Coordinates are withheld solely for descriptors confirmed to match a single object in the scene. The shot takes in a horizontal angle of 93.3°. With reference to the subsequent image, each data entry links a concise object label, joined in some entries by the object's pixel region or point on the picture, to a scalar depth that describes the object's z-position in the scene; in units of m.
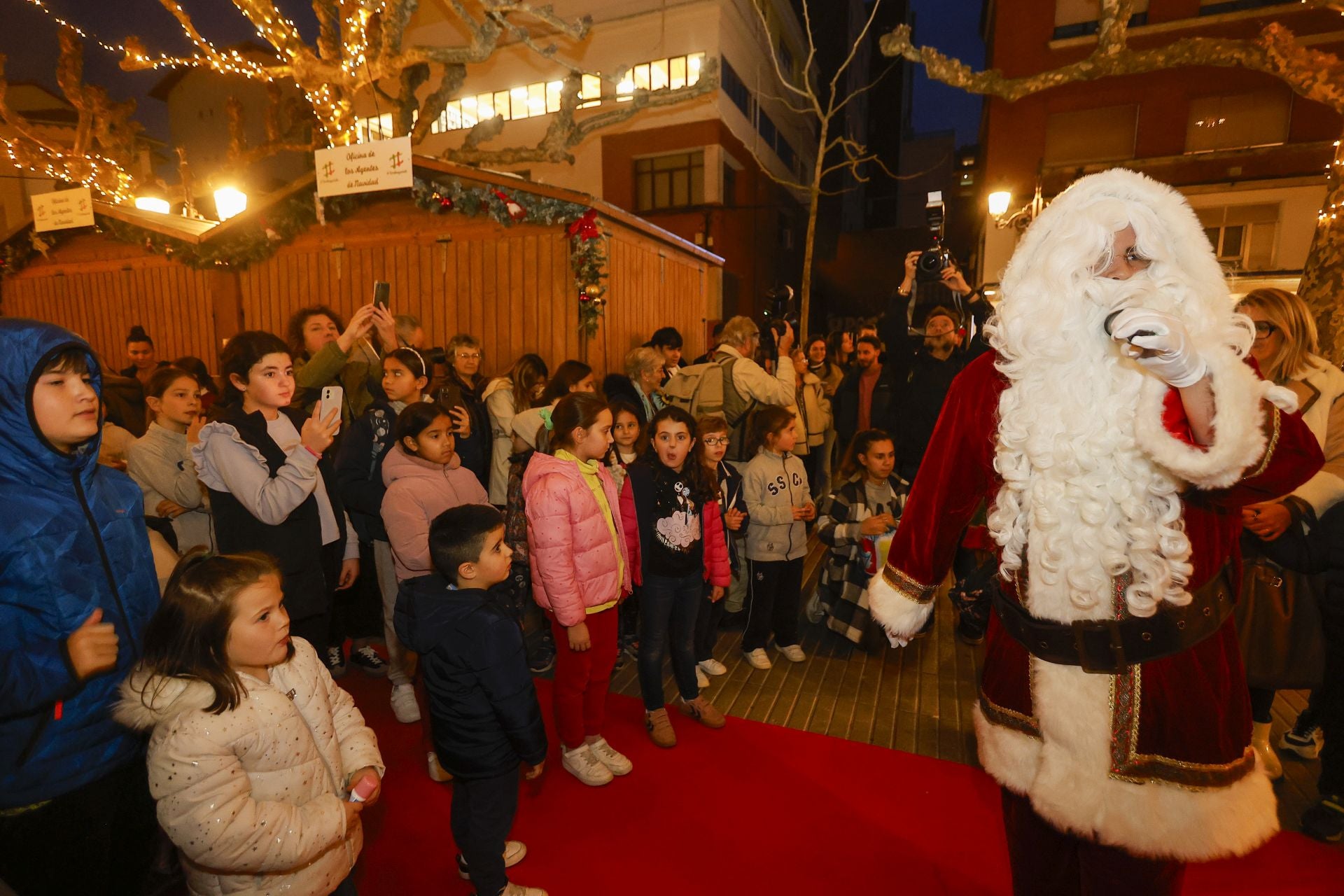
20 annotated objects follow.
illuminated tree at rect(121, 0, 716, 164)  8.88
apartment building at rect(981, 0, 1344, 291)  13.56
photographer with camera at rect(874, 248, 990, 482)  4.41
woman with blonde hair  2.74
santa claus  1.40
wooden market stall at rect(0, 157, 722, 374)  6.56
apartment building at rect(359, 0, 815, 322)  16.88
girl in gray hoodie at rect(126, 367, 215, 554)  3.47
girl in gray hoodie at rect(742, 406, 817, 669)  4.14
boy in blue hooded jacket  1.56
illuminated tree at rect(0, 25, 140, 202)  12.48
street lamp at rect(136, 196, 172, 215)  13.24
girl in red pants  2.88
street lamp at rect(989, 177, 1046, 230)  11.25
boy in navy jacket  2.24
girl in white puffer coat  1.58
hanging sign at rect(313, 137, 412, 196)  6.05
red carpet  2.52
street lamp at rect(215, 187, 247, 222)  10.10
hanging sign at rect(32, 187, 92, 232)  7.72
